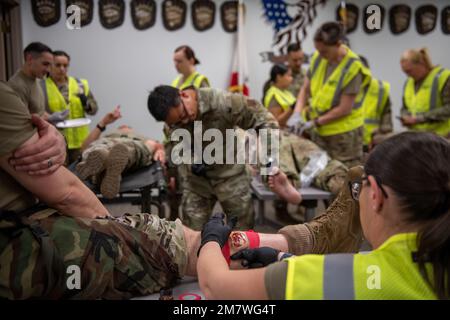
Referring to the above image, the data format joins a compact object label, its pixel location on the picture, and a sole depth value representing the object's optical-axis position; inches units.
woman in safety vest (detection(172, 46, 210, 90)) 143.3
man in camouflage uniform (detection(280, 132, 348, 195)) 113.4
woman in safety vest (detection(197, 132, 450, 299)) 33.5
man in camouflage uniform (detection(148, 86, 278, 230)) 91.0
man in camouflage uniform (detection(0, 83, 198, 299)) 44.6
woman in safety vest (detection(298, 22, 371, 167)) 120.2
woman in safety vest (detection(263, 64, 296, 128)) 150.4
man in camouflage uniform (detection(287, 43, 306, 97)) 187.0
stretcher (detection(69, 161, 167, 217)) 98.0
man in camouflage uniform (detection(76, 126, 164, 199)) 94.1
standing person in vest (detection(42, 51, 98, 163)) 143.3
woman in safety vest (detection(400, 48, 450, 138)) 140.1
